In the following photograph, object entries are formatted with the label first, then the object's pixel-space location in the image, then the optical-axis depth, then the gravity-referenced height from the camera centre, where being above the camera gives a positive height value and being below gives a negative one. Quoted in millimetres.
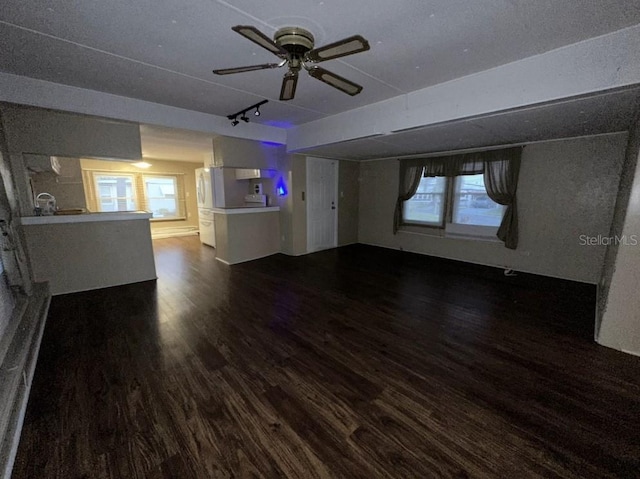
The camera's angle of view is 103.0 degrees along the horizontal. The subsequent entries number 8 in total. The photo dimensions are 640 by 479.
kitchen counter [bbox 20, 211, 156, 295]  3277 -758
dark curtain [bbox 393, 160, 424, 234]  5461 +259
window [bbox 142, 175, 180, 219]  7668 -14
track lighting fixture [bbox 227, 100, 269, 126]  3578 +1233
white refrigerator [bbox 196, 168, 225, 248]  5891 -40
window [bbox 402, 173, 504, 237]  4703 -260
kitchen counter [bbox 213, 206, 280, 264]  4852 -776
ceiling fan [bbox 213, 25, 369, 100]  1533 +935
